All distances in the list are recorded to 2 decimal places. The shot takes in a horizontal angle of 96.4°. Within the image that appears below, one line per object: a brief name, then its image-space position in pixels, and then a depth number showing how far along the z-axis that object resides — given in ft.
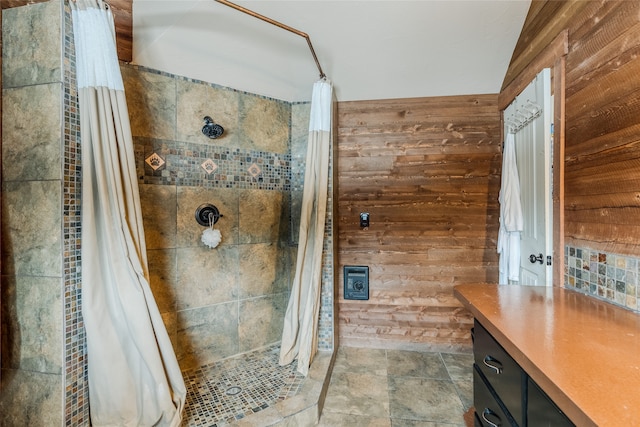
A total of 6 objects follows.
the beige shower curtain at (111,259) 4.17
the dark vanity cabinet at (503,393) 2.33
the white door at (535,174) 4.96
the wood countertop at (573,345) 1.81
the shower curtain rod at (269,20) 4.88
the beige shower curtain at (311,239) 6.63
